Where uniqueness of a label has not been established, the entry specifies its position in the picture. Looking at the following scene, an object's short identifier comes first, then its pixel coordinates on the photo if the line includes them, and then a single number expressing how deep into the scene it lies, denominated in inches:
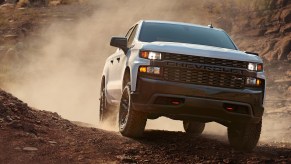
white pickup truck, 293.1
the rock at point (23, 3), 1616.4
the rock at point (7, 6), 1601.9
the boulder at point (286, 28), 1216.8
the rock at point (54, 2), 1634.4
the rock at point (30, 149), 275.3
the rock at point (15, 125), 313.6
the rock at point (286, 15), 1250.0
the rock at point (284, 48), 1125.1
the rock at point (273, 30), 1236.8
